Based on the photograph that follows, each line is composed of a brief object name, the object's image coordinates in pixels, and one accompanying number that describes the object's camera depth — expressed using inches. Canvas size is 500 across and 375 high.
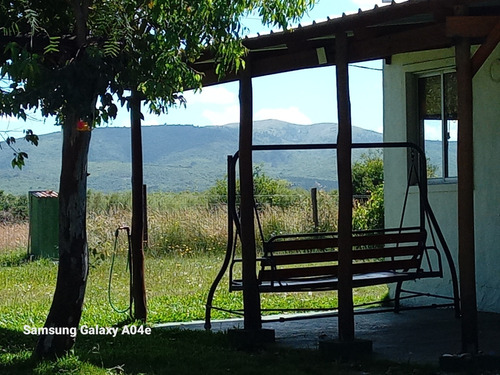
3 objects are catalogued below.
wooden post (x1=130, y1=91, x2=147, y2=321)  396.8
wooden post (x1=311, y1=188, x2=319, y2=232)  816.9
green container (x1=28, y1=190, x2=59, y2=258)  728.3
